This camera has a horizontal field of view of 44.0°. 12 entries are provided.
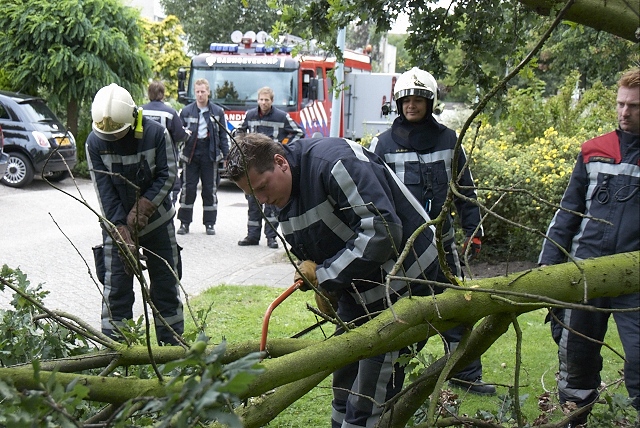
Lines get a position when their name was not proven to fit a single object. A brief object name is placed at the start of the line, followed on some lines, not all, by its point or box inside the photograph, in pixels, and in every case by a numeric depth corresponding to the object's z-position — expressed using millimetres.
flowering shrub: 8328
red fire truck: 15617
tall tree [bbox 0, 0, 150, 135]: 15797
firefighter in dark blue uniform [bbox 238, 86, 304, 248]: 9789
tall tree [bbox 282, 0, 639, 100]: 4309
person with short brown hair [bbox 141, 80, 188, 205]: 9367
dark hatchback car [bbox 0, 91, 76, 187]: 14406
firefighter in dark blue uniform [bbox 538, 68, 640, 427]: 3678
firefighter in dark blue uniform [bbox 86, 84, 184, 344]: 4887
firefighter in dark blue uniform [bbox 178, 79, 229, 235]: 10477
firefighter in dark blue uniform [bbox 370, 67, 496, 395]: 4594
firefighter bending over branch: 3045
